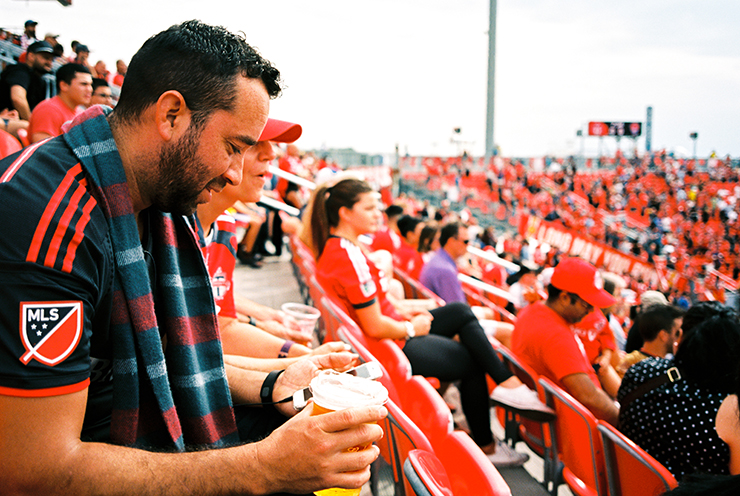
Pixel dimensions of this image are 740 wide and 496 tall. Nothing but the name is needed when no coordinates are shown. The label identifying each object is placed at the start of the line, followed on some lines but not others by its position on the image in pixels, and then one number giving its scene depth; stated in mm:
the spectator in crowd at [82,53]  9008
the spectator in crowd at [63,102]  4340
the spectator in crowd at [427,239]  6043
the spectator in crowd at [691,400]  2092
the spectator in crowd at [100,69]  10807
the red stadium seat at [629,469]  1934
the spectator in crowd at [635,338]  3399
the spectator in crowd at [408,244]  6657
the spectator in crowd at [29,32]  11070
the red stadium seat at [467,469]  1464
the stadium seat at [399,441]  1625
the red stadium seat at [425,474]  1333
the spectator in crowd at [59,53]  10379
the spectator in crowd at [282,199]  7955
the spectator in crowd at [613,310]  4759
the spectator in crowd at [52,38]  10818
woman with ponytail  3004
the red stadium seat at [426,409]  1991
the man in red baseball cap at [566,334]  2789
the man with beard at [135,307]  796
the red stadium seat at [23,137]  4751
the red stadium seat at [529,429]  2779
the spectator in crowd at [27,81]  5984
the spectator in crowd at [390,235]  6496
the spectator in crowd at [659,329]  3164
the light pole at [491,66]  15415
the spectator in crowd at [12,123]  4758
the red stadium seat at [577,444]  2334
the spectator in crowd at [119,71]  11308
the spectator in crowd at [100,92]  5460
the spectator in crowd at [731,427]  1727
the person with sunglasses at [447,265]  4980
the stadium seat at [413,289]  4946
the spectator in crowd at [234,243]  1970
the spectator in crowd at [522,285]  5910
